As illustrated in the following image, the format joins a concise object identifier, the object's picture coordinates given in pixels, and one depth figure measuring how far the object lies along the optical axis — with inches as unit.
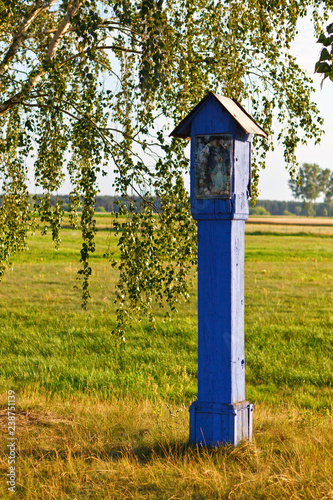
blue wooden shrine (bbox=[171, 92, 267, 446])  347.6
